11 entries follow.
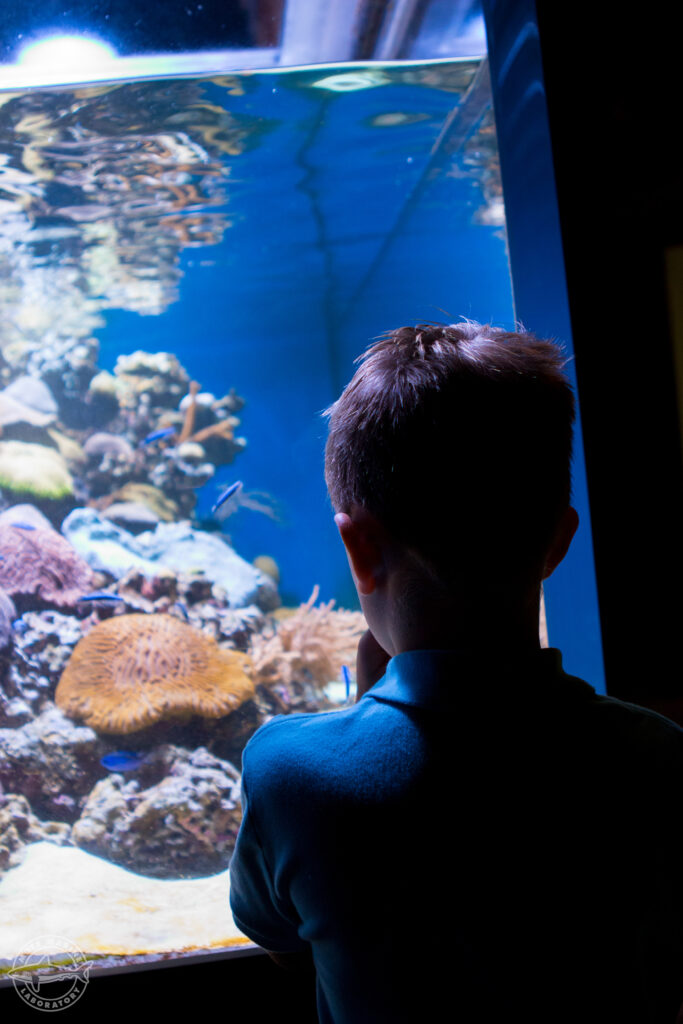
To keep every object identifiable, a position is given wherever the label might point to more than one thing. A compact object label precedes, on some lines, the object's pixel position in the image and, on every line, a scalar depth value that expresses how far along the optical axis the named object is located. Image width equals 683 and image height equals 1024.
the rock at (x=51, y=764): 3.51
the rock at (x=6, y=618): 3.81
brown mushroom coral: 3.68
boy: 0.81
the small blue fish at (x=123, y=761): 3.50
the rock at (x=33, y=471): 4.56
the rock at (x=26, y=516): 4.23
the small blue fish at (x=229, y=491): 4.24
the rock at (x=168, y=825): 3.27
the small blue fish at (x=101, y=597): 3.63
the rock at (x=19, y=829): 3.28
